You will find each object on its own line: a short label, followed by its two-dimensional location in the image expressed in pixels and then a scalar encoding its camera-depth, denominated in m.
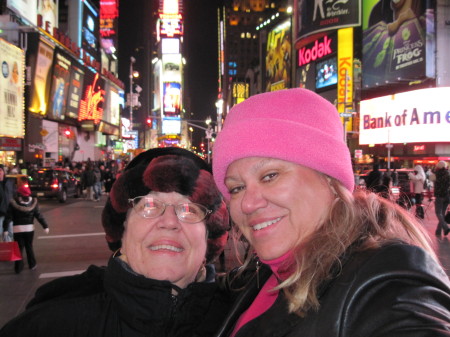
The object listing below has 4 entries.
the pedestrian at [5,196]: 9.19
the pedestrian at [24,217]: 8.11
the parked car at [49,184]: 20.10
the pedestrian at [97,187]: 21.50
